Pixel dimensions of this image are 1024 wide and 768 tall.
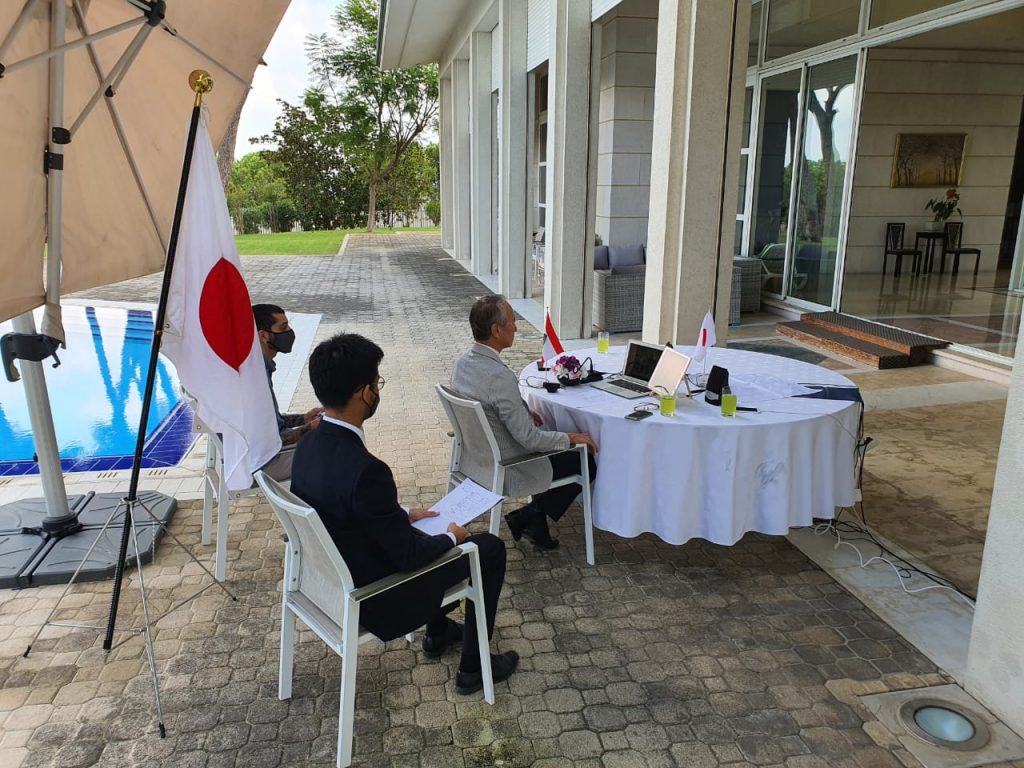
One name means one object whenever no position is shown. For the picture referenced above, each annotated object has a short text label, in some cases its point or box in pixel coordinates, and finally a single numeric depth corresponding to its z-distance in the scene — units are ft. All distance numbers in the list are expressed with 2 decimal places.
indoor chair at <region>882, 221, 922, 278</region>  41.73
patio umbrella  8.39
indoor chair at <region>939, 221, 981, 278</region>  42.29
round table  11.07
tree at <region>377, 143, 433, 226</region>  108.47
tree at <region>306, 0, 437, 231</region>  95.71
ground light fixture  8.18
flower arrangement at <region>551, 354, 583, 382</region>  13.34
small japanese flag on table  13.71
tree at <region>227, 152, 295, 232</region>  109.50
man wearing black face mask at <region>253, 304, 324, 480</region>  11.90
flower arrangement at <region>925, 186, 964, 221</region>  41.50
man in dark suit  7.47
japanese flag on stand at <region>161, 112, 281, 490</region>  9.43
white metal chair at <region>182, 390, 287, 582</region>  11.78
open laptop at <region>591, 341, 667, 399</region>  12.90
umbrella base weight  11.79
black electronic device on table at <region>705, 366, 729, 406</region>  12.09
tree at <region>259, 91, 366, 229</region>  101.91
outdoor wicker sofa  29.76
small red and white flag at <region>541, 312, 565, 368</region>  14.58
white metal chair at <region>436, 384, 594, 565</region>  11.18
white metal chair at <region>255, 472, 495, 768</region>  7.61
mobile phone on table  11.44
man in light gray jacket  11.30
